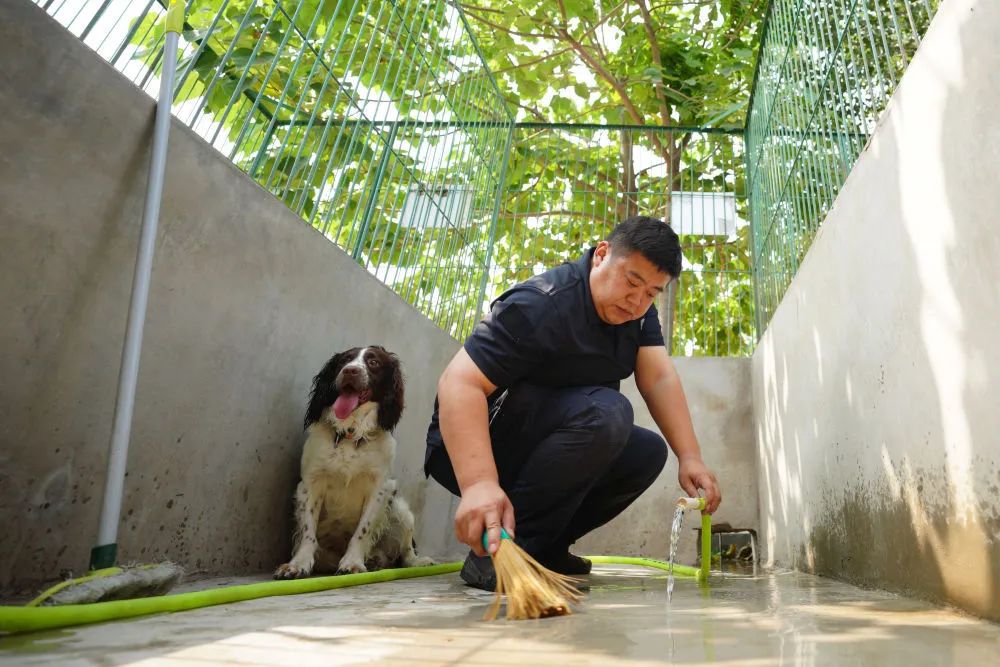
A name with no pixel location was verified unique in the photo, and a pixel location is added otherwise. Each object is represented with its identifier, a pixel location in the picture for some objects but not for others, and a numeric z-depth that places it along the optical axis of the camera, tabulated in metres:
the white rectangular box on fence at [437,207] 4.39
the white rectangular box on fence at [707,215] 6.41
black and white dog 3.04
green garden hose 1.28
